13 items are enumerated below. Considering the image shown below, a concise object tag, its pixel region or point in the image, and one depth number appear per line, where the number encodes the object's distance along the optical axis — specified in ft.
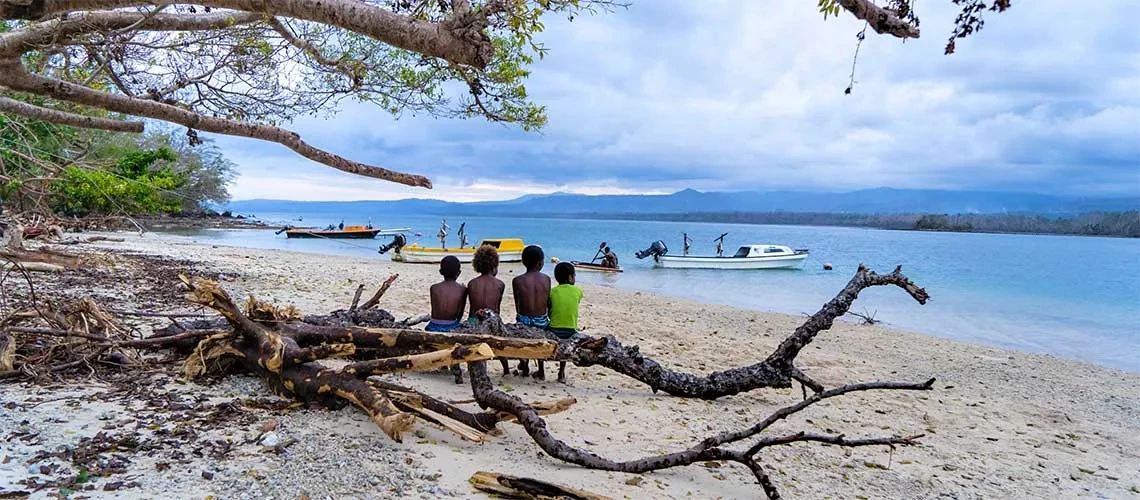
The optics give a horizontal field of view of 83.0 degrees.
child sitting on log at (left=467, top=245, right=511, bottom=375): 20.45
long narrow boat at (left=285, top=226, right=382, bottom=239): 164.25
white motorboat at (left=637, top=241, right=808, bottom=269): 109.19
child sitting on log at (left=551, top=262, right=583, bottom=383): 20.98
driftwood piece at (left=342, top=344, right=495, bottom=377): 12.99
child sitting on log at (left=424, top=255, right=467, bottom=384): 20.04
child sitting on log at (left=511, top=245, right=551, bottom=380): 21.12
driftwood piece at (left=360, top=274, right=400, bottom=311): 22.12
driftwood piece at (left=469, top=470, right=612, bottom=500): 9.99
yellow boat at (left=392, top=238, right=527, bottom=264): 95.35
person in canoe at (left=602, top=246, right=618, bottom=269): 98.43
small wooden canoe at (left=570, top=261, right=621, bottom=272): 96.94
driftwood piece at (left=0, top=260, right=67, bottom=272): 33.96
